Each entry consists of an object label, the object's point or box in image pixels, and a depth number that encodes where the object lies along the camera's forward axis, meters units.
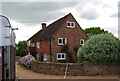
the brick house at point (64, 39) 15.29
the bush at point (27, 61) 12.51
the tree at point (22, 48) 21.46
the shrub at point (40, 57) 16.75
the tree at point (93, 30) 27.75
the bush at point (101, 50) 9.39
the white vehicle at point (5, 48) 2.83
